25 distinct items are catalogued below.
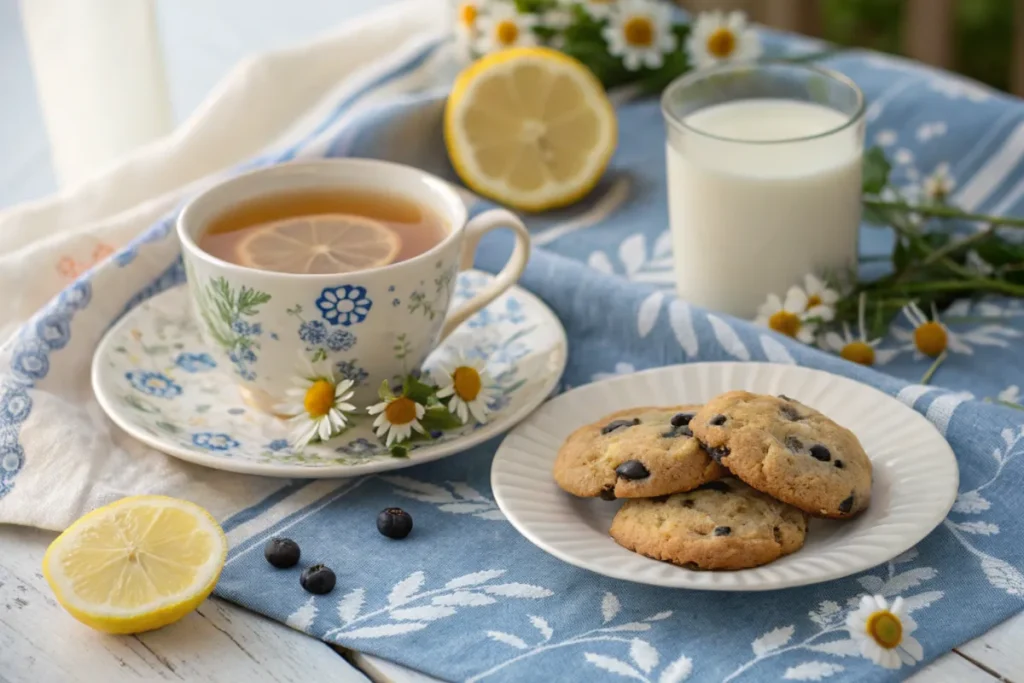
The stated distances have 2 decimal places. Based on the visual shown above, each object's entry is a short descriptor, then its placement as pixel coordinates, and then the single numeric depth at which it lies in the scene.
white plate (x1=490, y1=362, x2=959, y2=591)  0.93
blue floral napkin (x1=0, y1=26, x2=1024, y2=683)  0.92
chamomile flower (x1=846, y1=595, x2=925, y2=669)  0.91
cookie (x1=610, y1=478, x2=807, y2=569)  0.93
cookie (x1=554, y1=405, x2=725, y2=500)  0.94
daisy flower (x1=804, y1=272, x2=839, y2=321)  1.08
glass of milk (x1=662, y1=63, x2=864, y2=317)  1.08
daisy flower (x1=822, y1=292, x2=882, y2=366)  1.07
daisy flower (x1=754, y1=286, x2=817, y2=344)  1.08
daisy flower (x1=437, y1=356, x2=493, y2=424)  1.02
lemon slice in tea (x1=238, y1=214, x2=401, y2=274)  1.02
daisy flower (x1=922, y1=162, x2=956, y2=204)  1.16
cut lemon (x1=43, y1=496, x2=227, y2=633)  0.93
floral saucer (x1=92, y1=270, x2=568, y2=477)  1.00
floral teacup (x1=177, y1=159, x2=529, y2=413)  1.00
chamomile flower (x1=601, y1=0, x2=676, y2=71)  1.23
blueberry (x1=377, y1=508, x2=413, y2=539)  0.98
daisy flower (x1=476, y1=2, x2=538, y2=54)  1.23
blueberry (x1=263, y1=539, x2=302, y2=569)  0.96
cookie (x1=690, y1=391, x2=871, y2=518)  0.94
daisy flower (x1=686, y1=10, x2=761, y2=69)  1.23
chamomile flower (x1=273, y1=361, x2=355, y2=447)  1.01
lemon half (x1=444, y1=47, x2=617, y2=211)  1.18
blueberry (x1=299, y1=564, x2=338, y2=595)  0.95
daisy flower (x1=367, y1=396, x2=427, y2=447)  1.01
